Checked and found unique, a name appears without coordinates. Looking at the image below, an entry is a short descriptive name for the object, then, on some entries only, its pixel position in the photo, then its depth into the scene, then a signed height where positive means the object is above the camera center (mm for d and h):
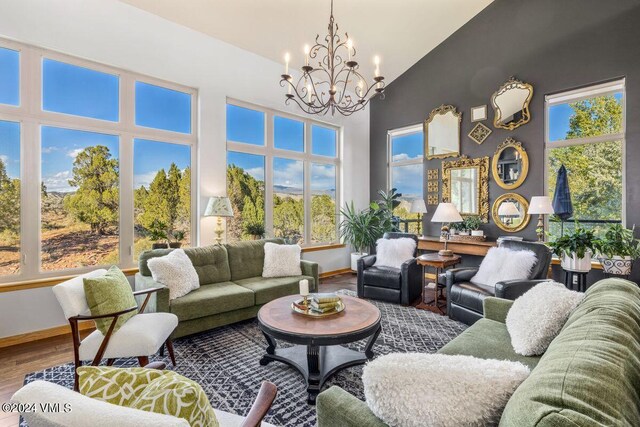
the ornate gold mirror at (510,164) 4691 +732
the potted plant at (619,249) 3457 -390
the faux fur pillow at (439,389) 888 -514
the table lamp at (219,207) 4211 +82
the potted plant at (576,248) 3547 -400
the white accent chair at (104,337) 2146 -862
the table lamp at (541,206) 4074 +92
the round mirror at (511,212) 4684 +14
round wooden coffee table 2232 -864
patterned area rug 2188 -1281
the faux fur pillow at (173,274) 3125 -604
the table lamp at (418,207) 5496 +106
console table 4627 -504
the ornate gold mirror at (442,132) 5426 +1413
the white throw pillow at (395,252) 4520 -555
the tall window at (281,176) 5066 +661
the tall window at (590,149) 4055 +859
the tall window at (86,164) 3322 +590
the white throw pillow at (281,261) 4105 -620
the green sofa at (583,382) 691 -419
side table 4121 -677
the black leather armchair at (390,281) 4219 -926
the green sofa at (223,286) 3072 -827
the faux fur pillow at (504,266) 3240 -562
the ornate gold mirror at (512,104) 4645 +1633
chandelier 5242 +2503
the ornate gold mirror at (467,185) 5109 +466
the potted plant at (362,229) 5905 -296
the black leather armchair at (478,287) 3029 -764
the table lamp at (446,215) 4391 -27
